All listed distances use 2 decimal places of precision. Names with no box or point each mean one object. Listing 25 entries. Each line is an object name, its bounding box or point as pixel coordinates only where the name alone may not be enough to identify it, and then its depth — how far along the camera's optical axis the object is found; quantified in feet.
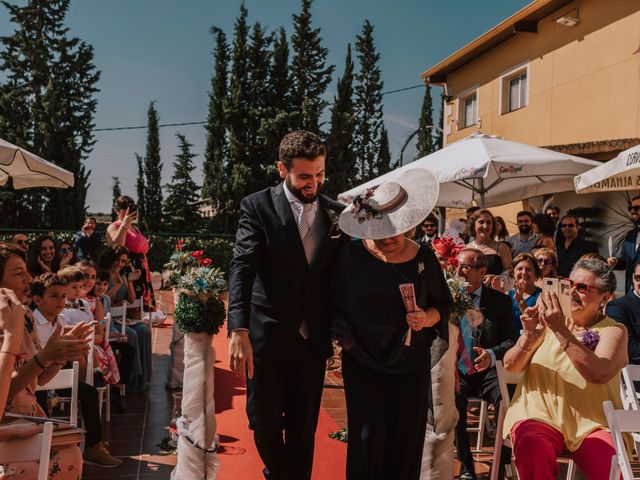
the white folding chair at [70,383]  12.45
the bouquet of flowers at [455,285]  12.51
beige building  36.94
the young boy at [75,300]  16.83
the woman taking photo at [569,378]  10.30
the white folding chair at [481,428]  15.26
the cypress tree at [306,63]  91.50
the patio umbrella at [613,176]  18.95
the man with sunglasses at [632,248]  21.99
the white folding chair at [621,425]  9.23
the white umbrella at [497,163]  21.59
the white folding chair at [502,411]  11.97
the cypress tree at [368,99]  115.44
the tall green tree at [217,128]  88.89
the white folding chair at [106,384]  15.20
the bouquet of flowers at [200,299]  13.38
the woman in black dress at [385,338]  9.85
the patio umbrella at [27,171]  22.00
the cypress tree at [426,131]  127.11
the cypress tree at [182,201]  106.32
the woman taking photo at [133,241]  22.26
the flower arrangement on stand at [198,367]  12.44
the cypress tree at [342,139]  88.38
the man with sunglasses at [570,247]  23.38
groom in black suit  9.92
